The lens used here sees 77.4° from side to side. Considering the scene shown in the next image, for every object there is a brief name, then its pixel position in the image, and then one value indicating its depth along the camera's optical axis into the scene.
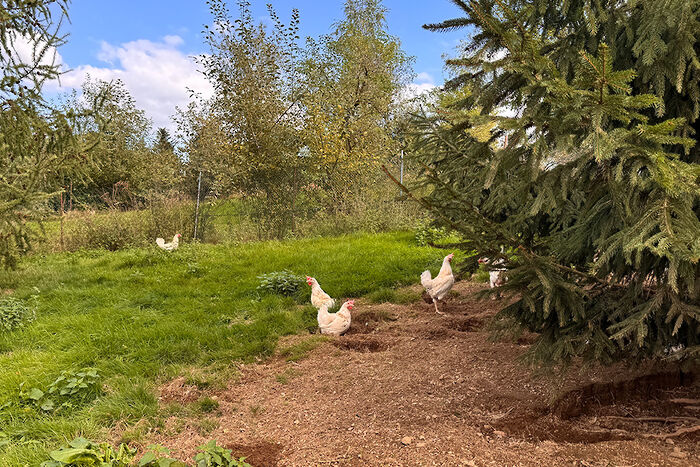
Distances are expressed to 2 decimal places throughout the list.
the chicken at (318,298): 5.31
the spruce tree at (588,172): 1.79
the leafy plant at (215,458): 2.37
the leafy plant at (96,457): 2.35
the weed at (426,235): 8.85
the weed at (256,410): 3.20
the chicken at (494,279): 5.01
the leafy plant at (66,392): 3.45
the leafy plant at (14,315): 5.24
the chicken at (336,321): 4.64
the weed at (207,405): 3.30
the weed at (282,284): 6.13
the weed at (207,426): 2.96
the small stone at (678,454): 2.21
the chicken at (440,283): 5.22
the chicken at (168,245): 8.73
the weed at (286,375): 3.72
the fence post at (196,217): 11.15
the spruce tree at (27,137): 5.32
